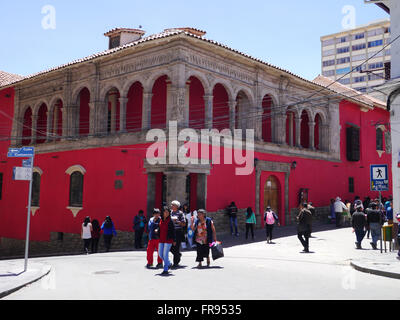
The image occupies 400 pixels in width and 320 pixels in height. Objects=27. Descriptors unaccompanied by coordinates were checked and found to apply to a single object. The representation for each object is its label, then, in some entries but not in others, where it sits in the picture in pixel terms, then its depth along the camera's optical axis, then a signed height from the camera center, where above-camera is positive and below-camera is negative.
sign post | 10.28 +1.02
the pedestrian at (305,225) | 13.82 -1.02
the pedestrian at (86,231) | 16.16 -1.50
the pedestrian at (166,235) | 9.76 -0.99
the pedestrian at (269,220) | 15.78 -0.99
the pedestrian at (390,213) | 14.51 -0.62
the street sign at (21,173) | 10.08 +0.49
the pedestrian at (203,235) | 10.38 -1.05
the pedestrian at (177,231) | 10.58 -0.97
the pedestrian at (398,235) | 11.69 -1.16
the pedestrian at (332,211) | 23.76 -0.93
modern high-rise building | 71.81 +26.84
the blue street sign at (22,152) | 10.47 +1.06
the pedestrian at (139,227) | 16.05 -1.31
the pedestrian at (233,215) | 18.08 -0.91
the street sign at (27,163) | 10.30 +0.76
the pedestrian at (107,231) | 16.33 -1.53
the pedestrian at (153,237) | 10.70 -1.14
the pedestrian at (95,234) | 16.45 -1.65
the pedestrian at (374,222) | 13.76 -0.89
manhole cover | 9.78 -1.89
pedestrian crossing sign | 12.59 +0.55
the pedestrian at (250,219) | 16.95 -1.02
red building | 17.86 +3.44
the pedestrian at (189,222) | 13.64 -0.98
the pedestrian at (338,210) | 22.53 -0.82
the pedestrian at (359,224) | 14.51 -1.03
